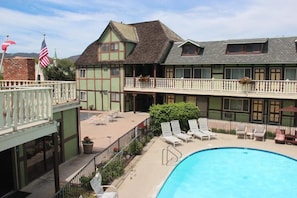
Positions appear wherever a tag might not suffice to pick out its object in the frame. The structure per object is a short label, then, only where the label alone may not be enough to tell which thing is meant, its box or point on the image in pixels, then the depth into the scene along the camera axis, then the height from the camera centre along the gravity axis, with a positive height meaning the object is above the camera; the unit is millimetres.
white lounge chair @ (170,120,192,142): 18272 -3459
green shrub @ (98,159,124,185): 11102 -3946
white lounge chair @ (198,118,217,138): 19672 -3255
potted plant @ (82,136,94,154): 14586 -3520
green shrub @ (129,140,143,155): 14805 -3716
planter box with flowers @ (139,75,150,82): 26156 +536
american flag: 13840 +1513
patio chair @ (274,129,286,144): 17719 -3657
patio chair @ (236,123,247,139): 19219 -3451
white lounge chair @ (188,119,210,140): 18812 -3541
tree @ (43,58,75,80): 41322 +2140
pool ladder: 14269 -4141
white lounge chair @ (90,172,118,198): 8914 -3798
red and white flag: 9907 +1538
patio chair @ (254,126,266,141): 18491 -3506
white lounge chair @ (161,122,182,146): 17266 -3564
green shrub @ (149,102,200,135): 19328 -2269
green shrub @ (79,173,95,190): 10139 -3872
